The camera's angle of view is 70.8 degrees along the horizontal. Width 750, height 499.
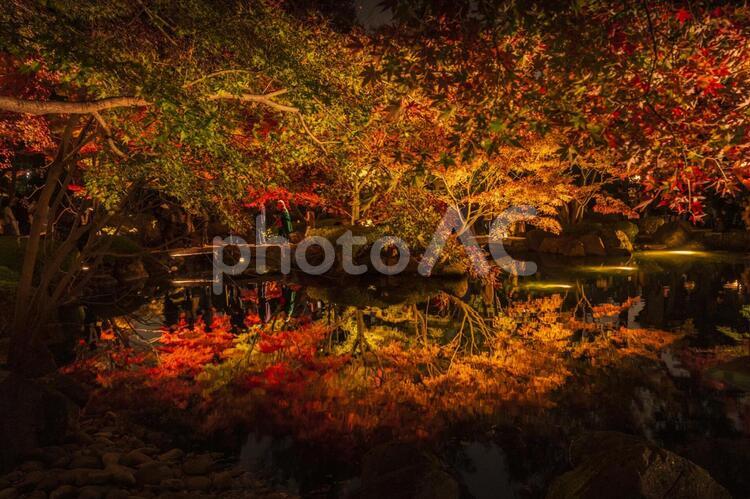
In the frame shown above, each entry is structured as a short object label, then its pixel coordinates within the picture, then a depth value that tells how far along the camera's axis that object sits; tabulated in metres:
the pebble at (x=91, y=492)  4.90
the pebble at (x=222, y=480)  5.63
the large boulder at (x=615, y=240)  30.92
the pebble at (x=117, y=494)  4.89
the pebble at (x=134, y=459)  5.88
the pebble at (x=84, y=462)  5.59
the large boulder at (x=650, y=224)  36.44
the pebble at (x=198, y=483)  5.49
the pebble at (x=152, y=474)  5.45
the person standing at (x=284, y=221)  28.95
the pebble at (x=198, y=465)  5.89
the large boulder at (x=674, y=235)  32.16
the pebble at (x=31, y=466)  5.38
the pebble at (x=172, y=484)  5.38
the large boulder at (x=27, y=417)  5.38
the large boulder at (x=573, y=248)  29.53
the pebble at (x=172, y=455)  6.14
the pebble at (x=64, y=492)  4.87
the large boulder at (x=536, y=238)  32.31
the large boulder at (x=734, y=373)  8.45
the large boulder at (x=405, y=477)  4.70
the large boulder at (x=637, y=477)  4.32
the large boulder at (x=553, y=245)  30.59
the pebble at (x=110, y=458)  5.67
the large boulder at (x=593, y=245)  29.80
